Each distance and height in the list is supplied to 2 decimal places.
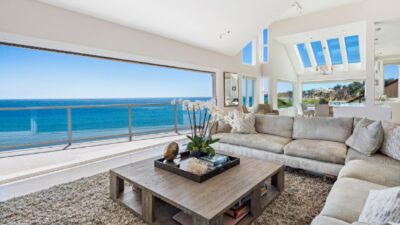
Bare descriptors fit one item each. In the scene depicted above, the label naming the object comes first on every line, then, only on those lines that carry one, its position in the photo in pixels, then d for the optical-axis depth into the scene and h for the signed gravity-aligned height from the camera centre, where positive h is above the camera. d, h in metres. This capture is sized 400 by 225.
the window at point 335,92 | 9.35 +0.70
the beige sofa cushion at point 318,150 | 2.61 -0.59
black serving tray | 1.88 -0.62
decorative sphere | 2.29 -0.49
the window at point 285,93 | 9.23 +0.63
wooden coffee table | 1.49 -0.69
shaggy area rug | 1.93 -1.03
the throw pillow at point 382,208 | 0.92 -0.49
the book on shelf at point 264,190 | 2.24 -0.93
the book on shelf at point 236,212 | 1.79 -0.93
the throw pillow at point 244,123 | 3.81 -0.30
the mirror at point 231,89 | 6.41 +0.59
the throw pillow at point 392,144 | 2.31 -0.45
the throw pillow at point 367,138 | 2.46 -0.40
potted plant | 2.36 -0.38
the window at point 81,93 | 3.93 +0.47
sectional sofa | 1.39 -0.61
